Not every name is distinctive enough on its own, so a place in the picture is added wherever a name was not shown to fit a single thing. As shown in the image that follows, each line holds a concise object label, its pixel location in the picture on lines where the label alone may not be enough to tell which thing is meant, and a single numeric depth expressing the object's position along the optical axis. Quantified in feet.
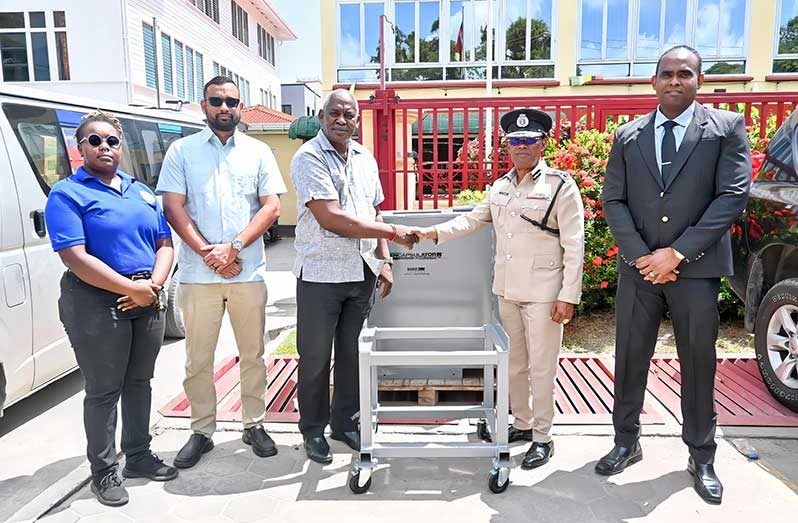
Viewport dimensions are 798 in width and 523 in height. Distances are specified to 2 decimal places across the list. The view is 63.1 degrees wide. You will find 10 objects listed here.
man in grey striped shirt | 11.09
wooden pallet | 13.66
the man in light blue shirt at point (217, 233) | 11.32
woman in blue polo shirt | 9.78
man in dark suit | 9.93
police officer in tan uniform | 10.98
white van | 12.37
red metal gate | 18.62
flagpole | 39.86
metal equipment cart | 12.19
